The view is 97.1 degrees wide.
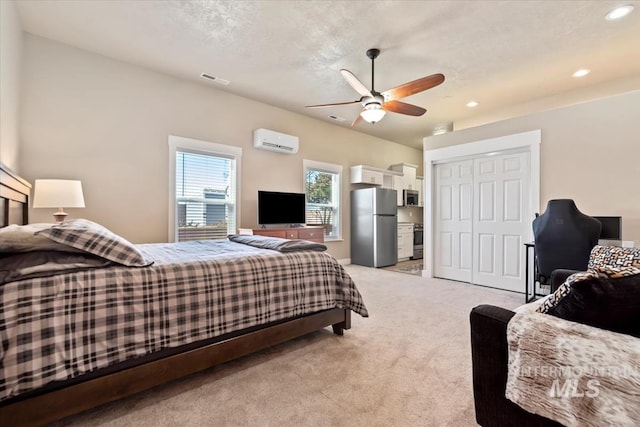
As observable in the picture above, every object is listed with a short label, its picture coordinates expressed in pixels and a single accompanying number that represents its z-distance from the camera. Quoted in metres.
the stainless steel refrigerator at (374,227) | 5.72
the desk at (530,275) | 3.34
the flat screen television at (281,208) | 4.55
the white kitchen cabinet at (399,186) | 6.80
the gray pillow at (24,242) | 1.30
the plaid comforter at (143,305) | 1.20
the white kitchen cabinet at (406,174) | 6.98
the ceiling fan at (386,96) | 2.80
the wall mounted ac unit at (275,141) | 4.53
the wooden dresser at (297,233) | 4.34
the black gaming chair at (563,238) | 2.74
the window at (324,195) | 5.59
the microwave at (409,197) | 6.98
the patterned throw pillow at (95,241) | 1.40
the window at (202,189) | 3.89
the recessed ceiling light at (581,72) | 3.67
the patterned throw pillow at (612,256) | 1.76
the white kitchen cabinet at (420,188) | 7.45
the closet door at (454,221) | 4.43
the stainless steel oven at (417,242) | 6.99
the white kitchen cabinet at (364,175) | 6.01
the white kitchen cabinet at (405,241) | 6.58
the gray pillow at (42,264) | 1.24
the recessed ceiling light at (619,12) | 2.52
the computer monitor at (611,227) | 2.92
